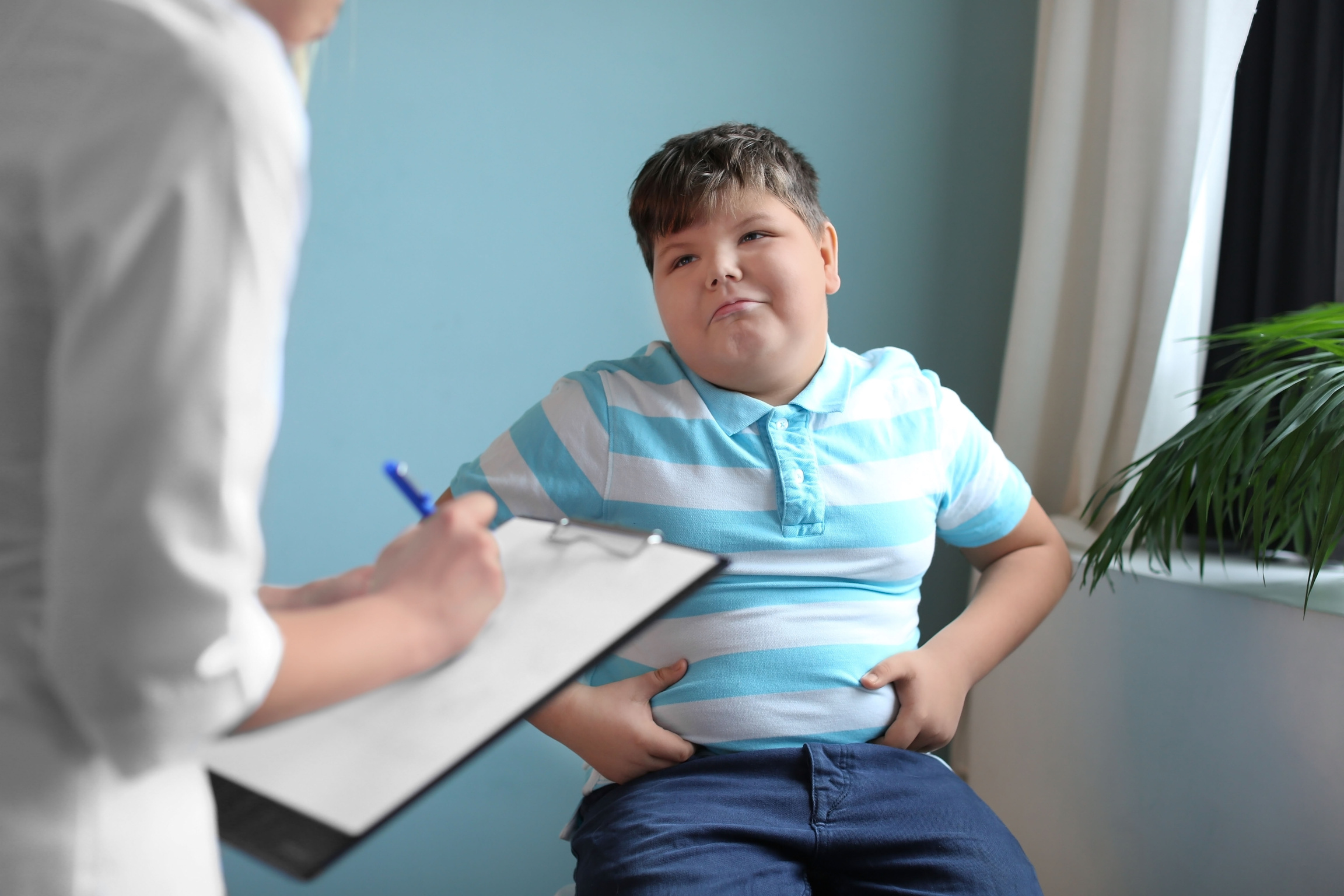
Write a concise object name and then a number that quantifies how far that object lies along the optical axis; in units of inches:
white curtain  54.3
